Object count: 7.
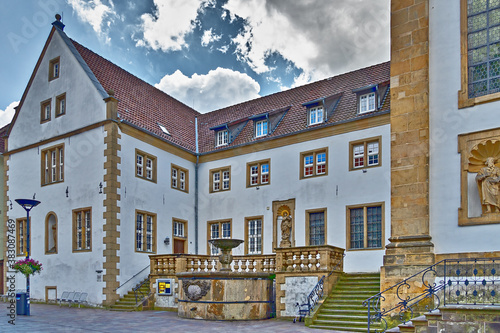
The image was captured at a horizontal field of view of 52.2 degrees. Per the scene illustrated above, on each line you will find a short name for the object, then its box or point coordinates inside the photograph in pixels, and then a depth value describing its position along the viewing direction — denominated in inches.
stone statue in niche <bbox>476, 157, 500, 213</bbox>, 500.4
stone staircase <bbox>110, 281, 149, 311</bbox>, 856.9
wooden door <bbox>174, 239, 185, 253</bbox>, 1083.9
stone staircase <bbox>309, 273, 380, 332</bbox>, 615.2
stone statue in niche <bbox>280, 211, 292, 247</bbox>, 1005.2
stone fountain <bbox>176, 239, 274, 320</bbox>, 686.5
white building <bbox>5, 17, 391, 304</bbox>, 920.9
